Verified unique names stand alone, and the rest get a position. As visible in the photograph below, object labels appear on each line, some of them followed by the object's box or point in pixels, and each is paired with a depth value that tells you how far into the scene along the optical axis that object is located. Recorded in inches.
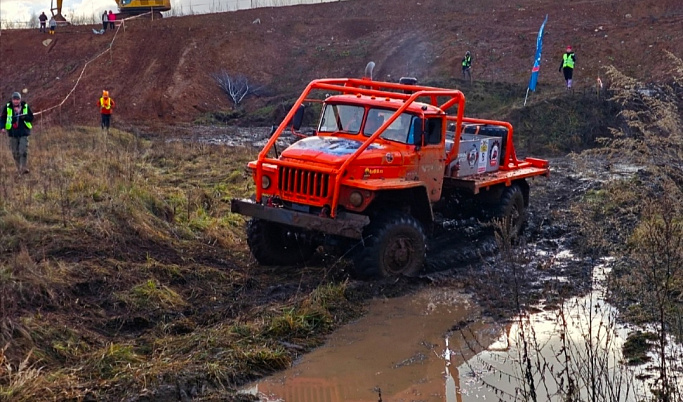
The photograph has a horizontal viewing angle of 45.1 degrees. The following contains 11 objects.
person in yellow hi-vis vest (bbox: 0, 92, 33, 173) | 574.6
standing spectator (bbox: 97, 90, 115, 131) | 896.9
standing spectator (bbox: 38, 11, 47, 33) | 1621.6
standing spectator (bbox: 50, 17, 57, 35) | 1581.7
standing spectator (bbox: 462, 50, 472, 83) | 1170.5
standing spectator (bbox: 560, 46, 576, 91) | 1034.7
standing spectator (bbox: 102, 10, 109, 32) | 1558.8
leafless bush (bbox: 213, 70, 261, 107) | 1322.6
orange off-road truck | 372.8
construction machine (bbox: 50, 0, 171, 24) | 1615.4
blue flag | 842.8
